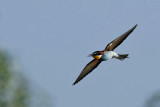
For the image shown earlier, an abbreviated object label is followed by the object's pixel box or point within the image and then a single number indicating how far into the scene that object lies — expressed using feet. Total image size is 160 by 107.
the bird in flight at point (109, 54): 45.09
